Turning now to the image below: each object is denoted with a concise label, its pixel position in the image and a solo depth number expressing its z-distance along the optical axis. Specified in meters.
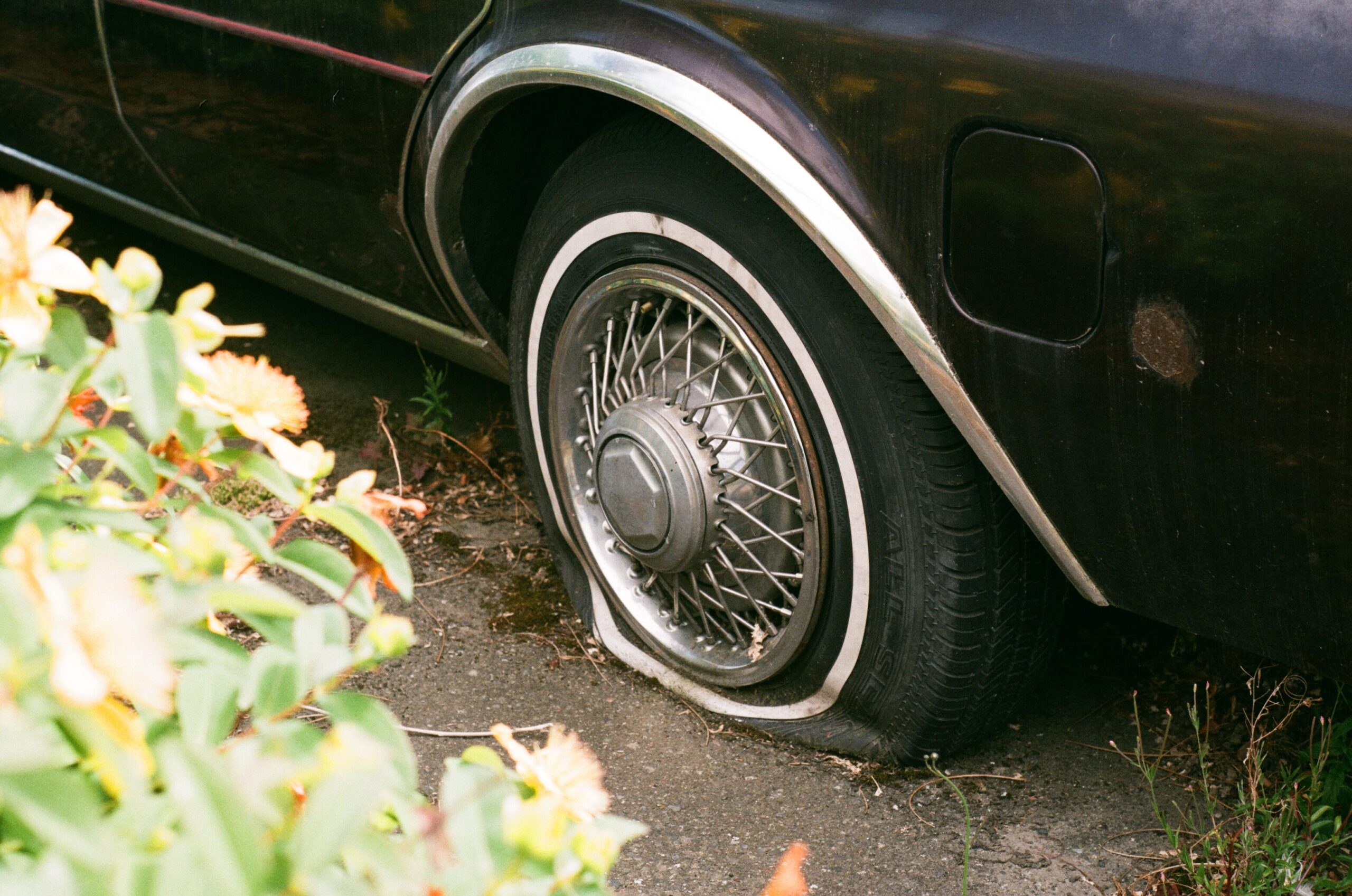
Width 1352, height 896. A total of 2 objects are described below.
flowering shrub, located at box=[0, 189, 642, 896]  0.51
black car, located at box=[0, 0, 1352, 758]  1.22
